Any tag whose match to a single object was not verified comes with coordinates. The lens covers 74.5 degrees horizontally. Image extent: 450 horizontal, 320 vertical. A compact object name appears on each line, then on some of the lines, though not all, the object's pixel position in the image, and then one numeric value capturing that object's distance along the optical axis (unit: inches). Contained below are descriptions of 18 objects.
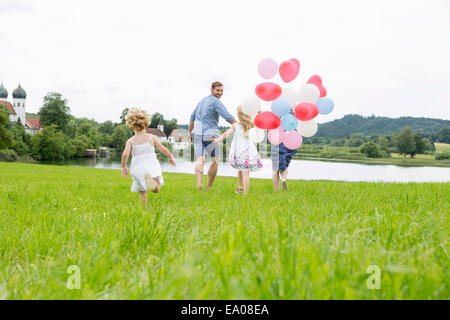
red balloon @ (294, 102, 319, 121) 207.9
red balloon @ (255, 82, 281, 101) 207.5
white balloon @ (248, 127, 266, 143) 224.5
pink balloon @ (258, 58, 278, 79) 214.4
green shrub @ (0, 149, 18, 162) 1754.4
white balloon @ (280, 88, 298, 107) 216.1
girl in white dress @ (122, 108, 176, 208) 151.3
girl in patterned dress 216.4
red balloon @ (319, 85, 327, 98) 225.3
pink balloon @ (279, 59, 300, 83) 216.2
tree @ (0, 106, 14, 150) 1330.0
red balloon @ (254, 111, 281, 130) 210.5
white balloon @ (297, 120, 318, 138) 223.0
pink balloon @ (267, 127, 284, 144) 227.9
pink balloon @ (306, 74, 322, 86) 225.7
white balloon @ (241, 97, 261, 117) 208.4
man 233.6
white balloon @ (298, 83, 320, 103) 209.9
